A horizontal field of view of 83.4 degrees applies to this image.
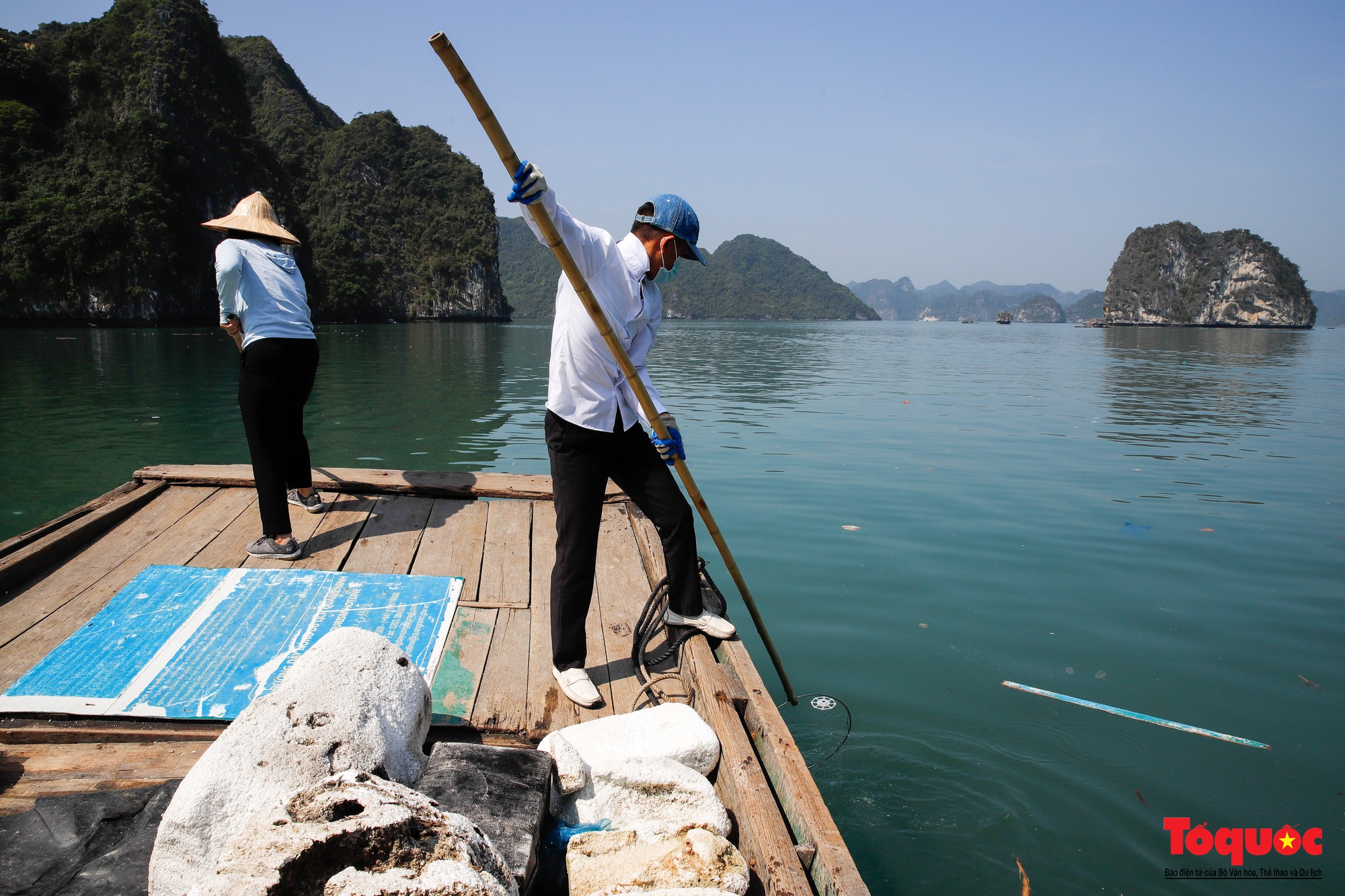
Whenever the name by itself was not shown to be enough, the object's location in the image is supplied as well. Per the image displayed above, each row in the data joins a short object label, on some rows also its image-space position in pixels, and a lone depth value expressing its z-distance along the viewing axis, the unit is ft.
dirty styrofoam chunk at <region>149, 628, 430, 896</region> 5.88
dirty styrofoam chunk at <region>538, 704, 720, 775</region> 7.89
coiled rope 9.91
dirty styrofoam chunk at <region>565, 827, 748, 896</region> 6.21
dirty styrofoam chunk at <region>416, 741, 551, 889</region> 6.30
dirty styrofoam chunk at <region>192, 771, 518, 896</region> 4.72
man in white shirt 9.40
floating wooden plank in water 12.55
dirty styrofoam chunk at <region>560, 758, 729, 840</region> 7.50
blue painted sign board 8.81
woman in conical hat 13.23
